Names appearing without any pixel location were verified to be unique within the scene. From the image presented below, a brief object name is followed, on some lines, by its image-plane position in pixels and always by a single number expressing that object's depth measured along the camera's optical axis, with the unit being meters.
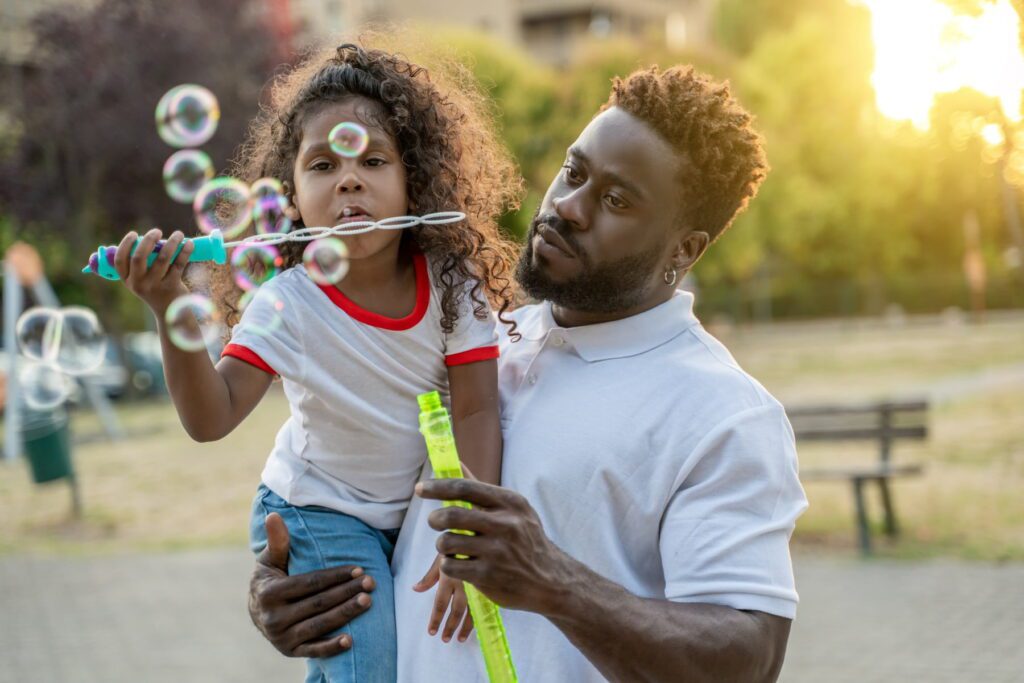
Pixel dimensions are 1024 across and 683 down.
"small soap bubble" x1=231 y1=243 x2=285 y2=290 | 2.45
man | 1.75
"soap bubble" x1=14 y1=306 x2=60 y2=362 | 3.60
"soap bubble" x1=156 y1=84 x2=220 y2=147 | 3.18
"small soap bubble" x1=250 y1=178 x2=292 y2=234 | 2.41
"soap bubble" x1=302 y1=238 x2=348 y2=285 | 2.19
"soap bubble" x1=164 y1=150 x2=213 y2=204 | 2.97
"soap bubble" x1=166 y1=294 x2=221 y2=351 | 1.87
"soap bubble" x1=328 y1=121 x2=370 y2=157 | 2.23
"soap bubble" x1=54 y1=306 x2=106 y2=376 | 4.00
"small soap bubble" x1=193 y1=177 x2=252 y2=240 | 2.51
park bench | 8.06
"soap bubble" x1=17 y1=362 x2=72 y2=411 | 5.43
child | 2.13
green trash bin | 9.91
